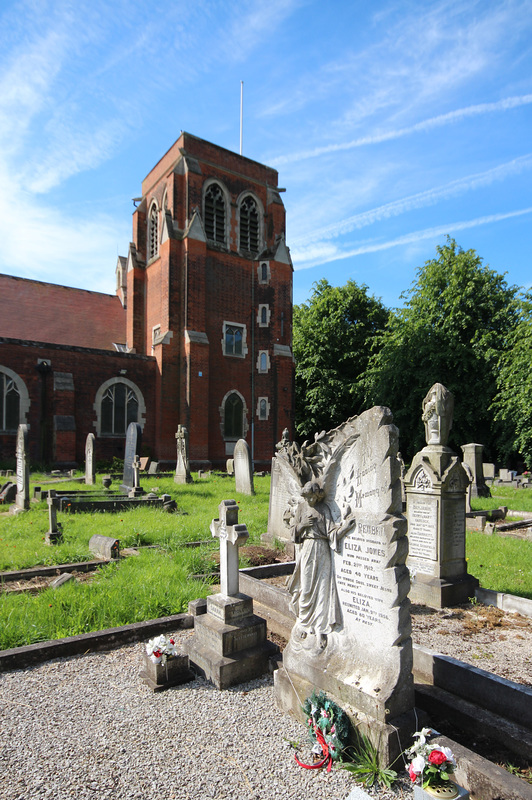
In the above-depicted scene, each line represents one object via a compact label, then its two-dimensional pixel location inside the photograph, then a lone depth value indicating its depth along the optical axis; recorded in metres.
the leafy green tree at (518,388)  18.94
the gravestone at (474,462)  14.14
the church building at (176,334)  20.61
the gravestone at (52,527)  8.22
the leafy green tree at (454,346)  22.98
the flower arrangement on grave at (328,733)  3.14
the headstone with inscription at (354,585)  3.20
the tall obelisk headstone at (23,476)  11.09
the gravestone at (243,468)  14.23
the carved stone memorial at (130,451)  14.26
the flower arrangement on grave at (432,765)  2.56
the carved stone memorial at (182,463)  16.98
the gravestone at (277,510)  8.64
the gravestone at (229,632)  4.25
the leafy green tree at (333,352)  30.92
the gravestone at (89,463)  16.08
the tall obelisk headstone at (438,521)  6.19
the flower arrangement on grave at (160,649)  4.14
